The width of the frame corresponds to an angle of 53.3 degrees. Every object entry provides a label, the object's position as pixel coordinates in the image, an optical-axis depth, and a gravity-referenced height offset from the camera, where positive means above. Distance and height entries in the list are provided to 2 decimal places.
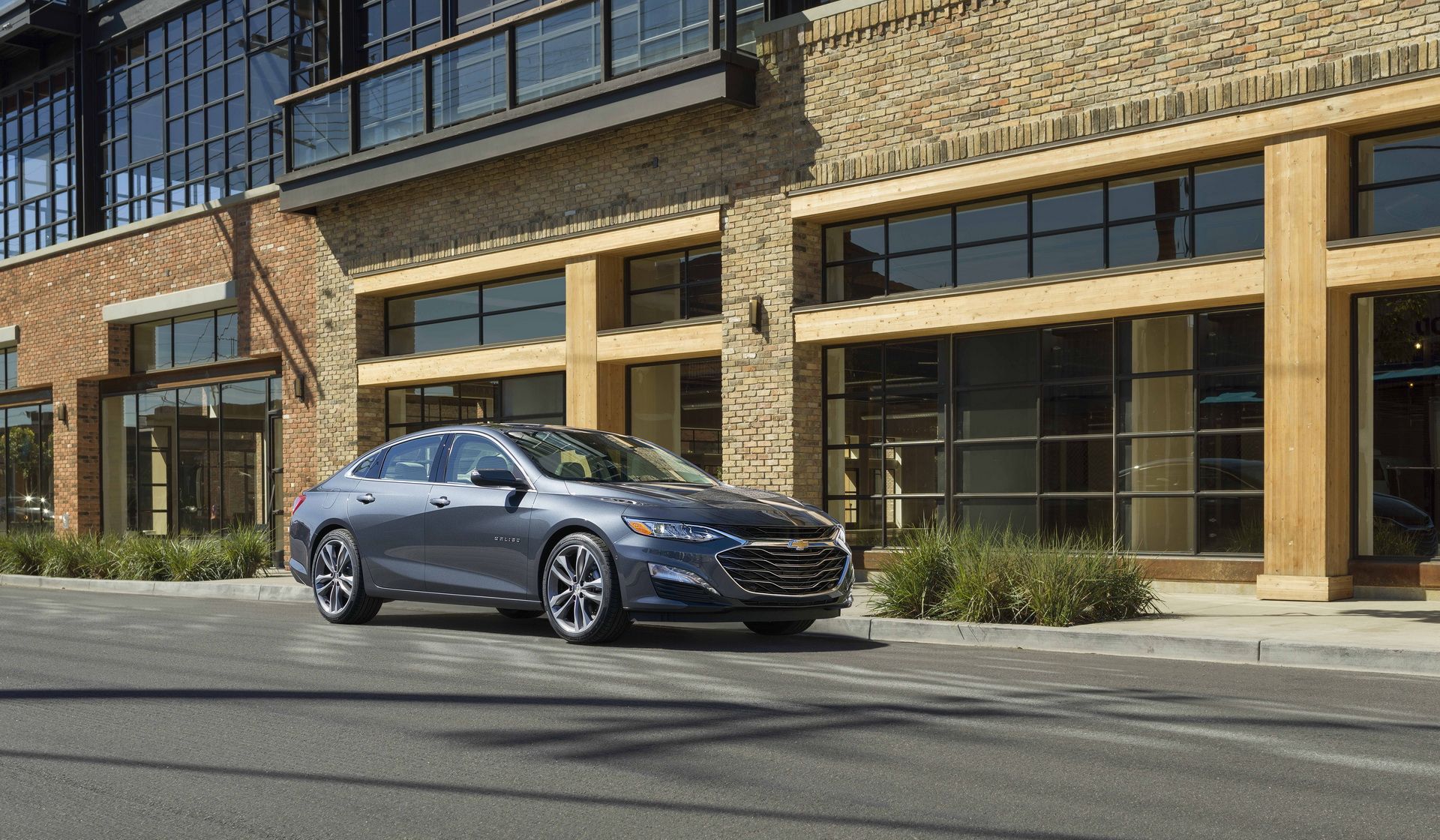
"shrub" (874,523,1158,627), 11.34 -1.26
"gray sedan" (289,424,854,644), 9.84 -0.79
